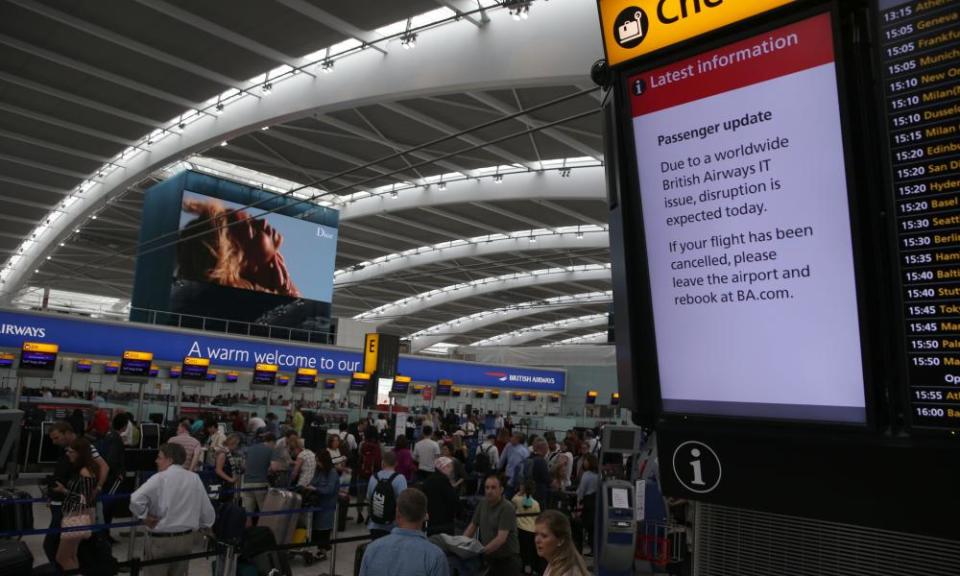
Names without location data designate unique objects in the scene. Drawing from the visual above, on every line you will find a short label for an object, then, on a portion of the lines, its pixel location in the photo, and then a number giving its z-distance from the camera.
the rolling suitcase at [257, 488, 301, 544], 8.43
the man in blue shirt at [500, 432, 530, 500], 11.17
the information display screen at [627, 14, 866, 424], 1.80
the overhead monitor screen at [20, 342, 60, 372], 15.68
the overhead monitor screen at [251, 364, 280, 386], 21.17
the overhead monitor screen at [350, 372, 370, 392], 22.92
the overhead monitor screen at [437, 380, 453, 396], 29.16
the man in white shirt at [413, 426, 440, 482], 11.14
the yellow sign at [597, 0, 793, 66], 1.98
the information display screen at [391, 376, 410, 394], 25.86
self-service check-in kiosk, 7.91
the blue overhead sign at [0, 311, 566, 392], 17.69
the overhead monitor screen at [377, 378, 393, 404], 19.50
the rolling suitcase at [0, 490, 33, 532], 6.04
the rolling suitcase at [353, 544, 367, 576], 6.41
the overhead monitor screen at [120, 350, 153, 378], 17.70
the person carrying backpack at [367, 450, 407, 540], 6.77
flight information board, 1.66
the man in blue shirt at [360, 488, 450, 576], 3.38
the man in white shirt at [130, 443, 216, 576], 5.59
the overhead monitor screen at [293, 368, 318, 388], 23.00
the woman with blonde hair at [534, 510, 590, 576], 3.19
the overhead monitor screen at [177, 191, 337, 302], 24.55
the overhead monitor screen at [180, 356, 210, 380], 19.45
